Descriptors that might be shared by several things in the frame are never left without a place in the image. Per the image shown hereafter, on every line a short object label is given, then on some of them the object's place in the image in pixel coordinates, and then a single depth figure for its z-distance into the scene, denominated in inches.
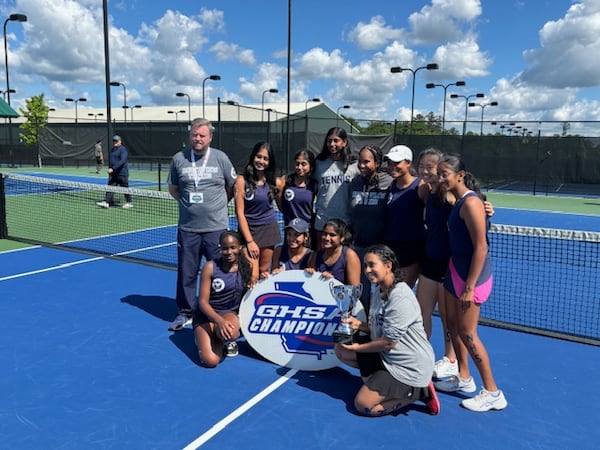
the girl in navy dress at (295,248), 175.3
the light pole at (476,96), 1571.9
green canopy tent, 730.8
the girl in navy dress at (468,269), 135.5
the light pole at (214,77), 1296.8
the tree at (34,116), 1480.1
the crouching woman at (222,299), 177.5
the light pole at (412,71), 1021.8
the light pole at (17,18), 1036.5
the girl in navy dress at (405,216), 161.6
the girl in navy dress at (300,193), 186.4
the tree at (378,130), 2504.2
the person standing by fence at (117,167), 525.0
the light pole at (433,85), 1259.2
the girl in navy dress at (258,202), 193.0
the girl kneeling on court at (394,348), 140.1
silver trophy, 150.6
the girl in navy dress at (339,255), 167.9
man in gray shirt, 201.8
